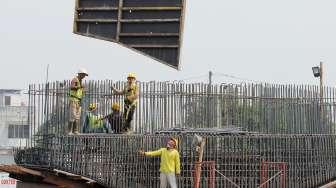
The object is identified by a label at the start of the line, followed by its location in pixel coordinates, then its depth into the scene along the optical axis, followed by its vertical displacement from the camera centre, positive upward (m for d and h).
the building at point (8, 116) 81.50 -0.65
